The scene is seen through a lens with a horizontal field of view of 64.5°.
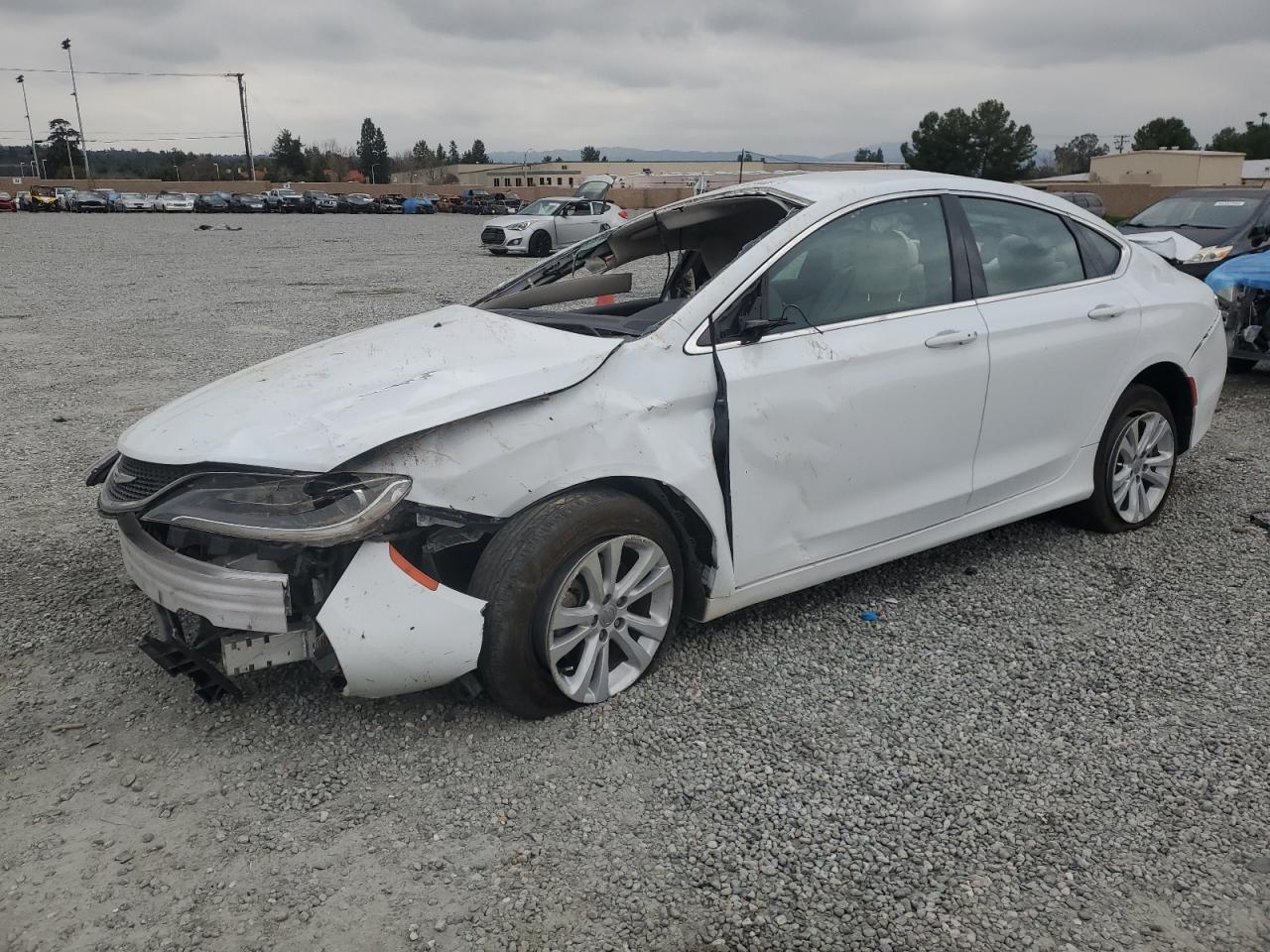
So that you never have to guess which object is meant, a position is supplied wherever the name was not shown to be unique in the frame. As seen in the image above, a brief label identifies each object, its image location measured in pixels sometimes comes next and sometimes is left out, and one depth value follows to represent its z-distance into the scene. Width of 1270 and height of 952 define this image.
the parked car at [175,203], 54.09
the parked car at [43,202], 53.38
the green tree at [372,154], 120.44
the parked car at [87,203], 53.78
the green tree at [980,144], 87.81
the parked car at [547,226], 23.42
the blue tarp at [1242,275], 7.65
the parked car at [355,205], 56.81
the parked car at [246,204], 54.62
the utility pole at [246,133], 84.75
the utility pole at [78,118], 83.69
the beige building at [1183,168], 60.19
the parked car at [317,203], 55.50
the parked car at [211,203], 53.38
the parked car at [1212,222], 9.92
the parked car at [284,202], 55.28
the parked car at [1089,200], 29.14
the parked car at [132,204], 55.06
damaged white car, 2.93
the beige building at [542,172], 112.57
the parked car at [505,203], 54.44
